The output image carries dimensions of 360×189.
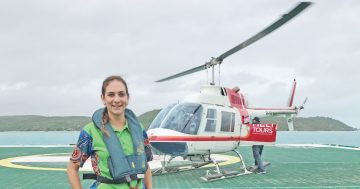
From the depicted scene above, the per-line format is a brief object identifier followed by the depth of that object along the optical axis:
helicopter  10.53
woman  2.77
